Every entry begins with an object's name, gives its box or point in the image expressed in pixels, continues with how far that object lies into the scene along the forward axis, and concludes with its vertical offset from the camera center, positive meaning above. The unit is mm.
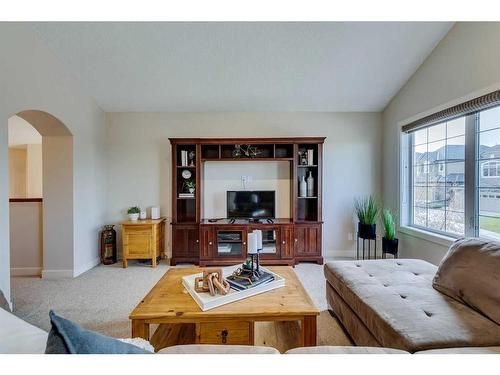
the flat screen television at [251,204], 4223 -318
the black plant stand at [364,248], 4143 -1066
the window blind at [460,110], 2400 +808
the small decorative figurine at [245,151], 4188 +556
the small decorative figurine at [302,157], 4164 +452
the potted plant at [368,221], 3846 -562
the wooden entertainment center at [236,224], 3914 -612
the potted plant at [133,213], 4097 -451
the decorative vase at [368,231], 3840 -705
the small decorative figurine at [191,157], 4152 +453
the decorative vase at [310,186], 4173 -22
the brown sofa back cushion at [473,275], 1485 -589
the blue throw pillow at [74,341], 677 -425
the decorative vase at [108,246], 4031 -968
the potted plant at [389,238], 3666 -782
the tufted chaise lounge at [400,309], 1297 -756
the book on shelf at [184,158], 4105 +431
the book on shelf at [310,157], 4137 +447
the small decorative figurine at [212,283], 1766 -705
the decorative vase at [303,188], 4133 -55
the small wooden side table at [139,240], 3871 -838
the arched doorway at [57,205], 3463 -270
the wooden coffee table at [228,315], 1575 -805
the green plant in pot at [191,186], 4152 -19
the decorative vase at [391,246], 3662 -887
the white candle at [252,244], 1970 -456
